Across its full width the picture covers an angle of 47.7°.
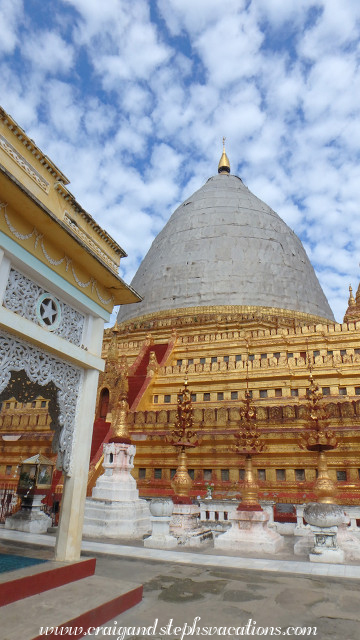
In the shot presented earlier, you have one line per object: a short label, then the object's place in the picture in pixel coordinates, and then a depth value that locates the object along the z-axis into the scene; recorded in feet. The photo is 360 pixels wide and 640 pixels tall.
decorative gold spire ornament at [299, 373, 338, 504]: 32.30
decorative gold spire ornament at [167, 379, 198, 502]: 40.55
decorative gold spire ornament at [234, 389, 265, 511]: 35.91
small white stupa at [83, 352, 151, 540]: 39.17
